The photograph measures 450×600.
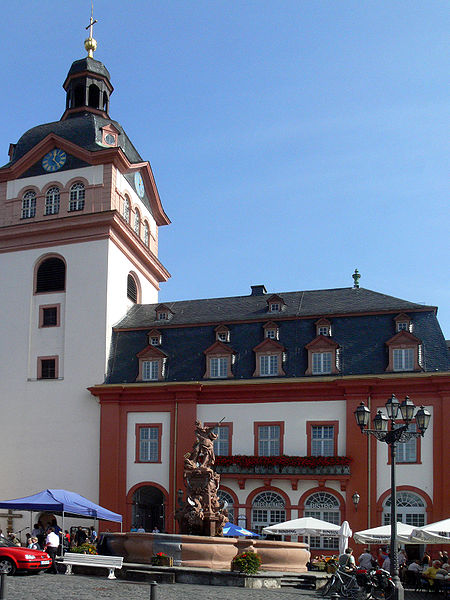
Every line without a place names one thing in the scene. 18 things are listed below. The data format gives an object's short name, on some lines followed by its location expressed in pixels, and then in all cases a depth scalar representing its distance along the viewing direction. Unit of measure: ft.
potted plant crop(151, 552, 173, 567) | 83.35
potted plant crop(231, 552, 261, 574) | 79.30
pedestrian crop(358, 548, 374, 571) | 95.04
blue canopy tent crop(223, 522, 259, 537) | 108.17
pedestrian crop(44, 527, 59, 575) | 90.34
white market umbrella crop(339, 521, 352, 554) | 105.09
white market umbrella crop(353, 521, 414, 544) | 99.35
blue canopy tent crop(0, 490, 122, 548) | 95.71
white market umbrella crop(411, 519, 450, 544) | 88.53
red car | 79.10
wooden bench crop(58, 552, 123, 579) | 82.84
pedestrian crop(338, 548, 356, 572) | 76.25
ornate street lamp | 72.13
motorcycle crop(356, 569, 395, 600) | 70.72
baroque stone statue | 96.02
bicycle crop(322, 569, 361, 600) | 72.90
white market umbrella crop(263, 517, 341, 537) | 109.81
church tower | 144.56
